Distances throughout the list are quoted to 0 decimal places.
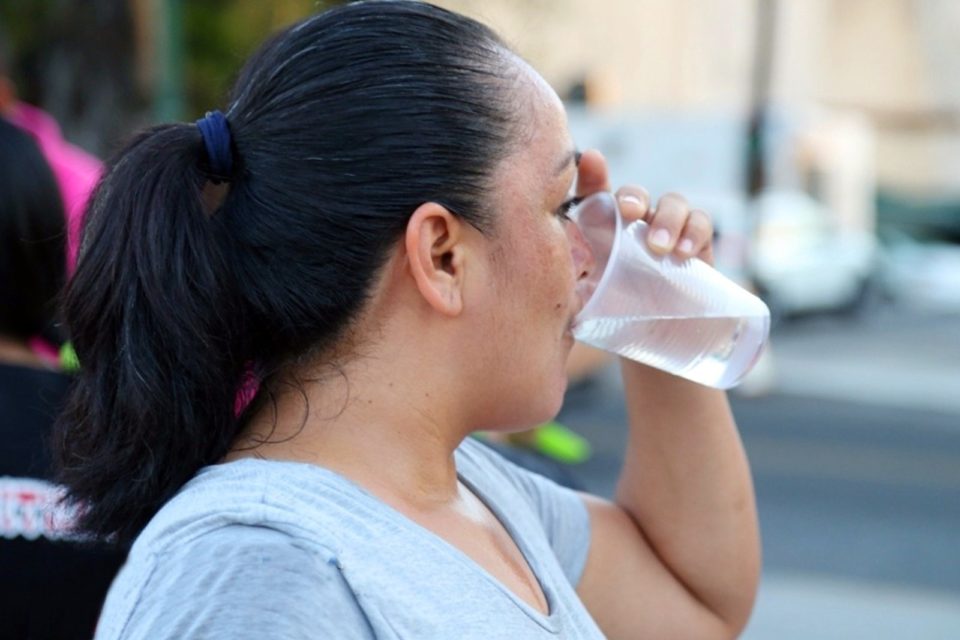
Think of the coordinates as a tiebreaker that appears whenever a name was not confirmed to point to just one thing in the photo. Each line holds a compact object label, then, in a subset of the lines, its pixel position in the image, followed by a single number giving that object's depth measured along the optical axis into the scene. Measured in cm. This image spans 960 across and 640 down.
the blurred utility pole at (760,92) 1341
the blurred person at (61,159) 289
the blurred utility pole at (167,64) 772
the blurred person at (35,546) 202
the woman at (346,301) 129
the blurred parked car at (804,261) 1814
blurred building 2552
